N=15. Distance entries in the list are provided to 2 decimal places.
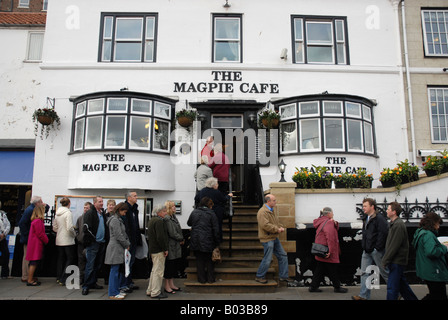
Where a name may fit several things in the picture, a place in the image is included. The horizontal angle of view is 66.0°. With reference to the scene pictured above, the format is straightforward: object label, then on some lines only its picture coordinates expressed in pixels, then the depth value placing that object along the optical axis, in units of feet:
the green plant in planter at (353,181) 28.94
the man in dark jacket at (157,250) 23.09
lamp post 29.03
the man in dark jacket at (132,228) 24.19
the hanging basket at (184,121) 35.59
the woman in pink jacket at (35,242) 26.40
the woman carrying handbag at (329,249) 24.02
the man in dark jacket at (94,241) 25.00
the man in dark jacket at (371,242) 21.80
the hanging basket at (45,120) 35.17
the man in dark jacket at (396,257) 19.36
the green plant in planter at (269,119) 35.81
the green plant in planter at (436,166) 29.12
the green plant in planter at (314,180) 29.27
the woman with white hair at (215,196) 26.20
